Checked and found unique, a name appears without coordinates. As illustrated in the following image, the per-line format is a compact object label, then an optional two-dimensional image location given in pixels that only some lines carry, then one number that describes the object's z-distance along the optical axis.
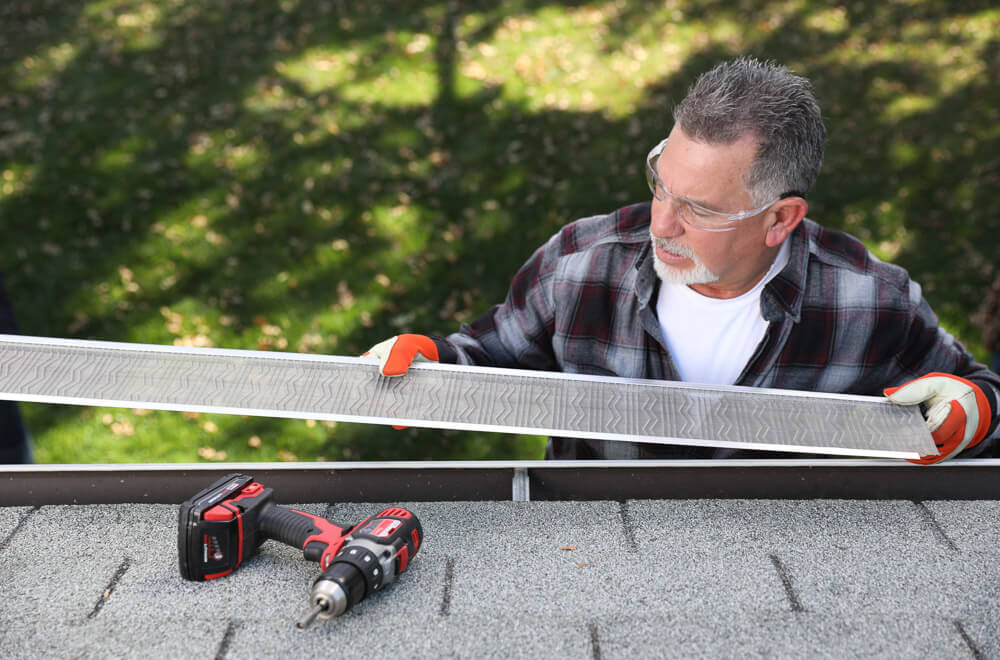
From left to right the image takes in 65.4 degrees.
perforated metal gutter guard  1.73
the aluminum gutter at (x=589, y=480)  1.76
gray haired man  2.00
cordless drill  1.38
